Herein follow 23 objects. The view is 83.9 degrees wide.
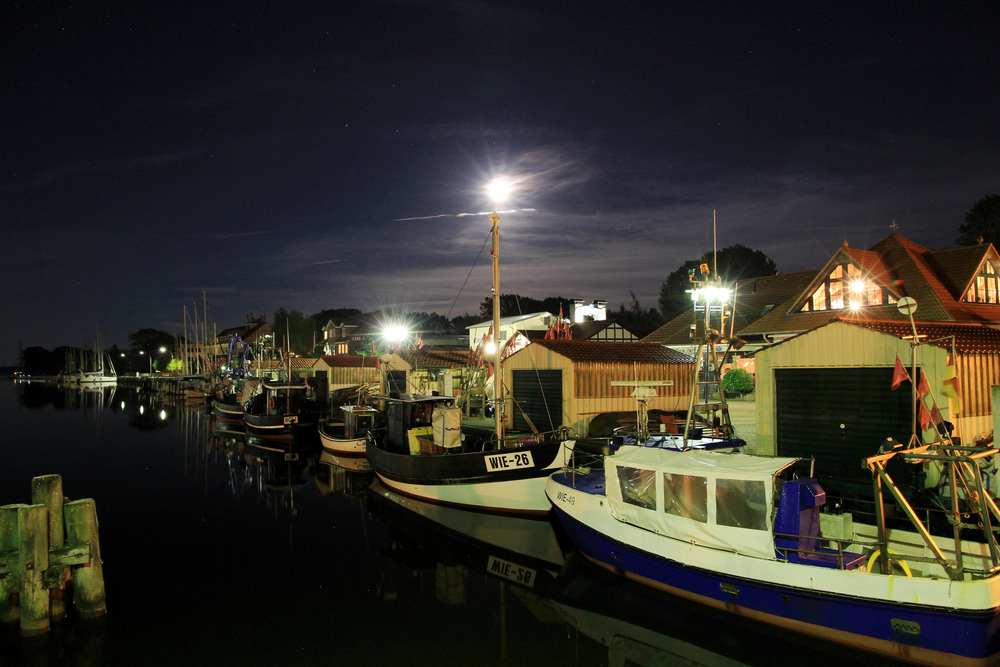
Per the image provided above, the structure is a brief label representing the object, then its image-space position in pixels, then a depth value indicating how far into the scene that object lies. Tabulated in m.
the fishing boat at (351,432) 26.74
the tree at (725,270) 74.19
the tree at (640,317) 81.97
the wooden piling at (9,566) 9.30
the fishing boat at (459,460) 16.00
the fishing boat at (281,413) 32.53
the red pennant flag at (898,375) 11.22
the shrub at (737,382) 34.78
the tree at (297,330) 101.38
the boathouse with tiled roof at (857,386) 13.29
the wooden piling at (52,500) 9.58
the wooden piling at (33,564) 9.17
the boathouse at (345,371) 46.25
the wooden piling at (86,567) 9.77
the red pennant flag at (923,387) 10.80
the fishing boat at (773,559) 7.94
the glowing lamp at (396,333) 61.08
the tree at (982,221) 45.38
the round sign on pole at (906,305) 10.26
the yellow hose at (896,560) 8.52
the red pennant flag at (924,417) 10.42
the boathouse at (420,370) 37.56
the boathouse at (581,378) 23.61
